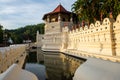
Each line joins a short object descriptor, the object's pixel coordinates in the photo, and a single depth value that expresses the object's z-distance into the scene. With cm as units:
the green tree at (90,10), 1200
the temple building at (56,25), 1720
